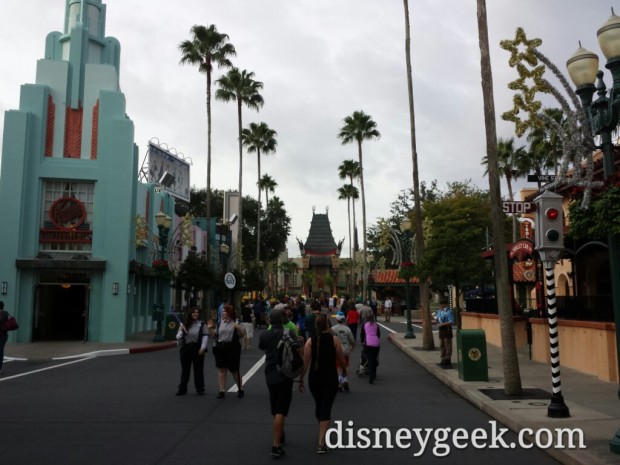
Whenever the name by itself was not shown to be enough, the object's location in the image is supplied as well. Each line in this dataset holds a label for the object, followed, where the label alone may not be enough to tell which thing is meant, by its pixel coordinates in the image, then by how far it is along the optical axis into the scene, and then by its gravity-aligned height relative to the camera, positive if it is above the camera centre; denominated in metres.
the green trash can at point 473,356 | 13.40 -1.05
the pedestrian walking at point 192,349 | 11.95 -0.75
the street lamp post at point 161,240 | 24.95 +3.02
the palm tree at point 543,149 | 34.09 +10.08
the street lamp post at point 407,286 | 26.70 +1.05
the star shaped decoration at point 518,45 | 10.27 +4.49
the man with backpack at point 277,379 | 7.10 -0.84
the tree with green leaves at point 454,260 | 21.03 +1.74
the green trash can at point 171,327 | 25.70 -0.66
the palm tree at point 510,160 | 43.50 +10.80
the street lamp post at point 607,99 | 7.59 +2.70
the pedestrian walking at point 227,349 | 11.41 -0.72
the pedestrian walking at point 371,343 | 13.83 -0.76
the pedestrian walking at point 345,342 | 12.70 -0.69
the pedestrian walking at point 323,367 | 7.39 -0.72
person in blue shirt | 15.88 -0.58
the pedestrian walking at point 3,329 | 15.53 -0.41
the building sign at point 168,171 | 43.16 +10.61
